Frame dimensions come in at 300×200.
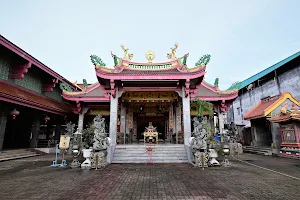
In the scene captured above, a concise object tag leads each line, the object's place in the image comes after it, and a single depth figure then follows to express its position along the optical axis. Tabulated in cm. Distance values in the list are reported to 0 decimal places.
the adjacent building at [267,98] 1296
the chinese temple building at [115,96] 952
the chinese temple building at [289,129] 1071
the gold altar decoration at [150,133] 1193
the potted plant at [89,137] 767
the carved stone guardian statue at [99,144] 693
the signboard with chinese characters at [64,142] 746
